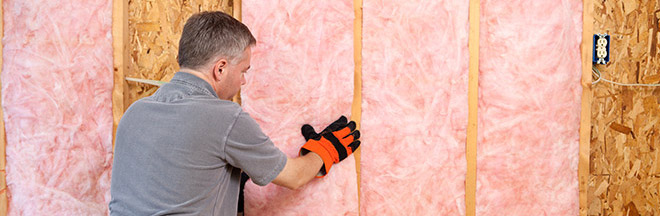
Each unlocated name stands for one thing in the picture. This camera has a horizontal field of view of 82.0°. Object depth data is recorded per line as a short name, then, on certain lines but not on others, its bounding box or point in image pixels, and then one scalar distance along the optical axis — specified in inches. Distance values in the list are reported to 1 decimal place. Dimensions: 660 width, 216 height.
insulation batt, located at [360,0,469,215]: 74.4
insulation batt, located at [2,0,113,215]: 73.4
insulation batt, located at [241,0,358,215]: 71.4
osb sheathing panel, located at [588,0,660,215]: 86.4
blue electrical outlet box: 82.0
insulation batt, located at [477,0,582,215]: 76.6
